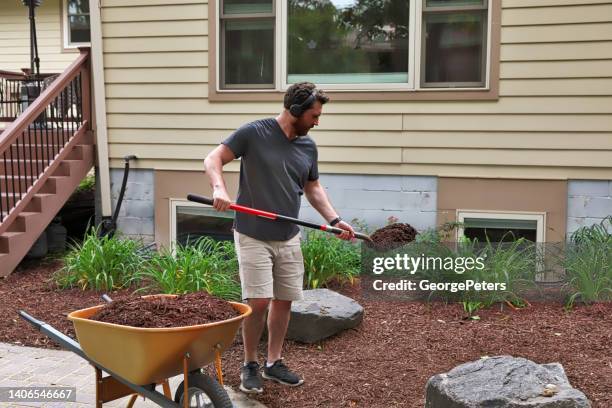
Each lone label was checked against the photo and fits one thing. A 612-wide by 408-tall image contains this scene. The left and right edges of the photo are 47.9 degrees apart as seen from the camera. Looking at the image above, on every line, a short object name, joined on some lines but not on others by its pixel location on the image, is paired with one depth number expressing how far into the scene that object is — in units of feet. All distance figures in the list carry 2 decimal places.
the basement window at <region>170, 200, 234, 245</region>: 25.88
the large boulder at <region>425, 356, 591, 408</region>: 10.14
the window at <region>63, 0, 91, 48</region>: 44.55
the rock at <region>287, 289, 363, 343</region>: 15.71
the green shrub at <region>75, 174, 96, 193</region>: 33.60
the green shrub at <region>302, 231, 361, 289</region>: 19.86
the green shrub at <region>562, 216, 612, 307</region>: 17.60
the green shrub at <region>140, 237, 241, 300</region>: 18.52
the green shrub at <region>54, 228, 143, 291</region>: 20.86
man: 12.67
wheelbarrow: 9.60
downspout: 25.81
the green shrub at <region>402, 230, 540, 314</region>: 17.75
